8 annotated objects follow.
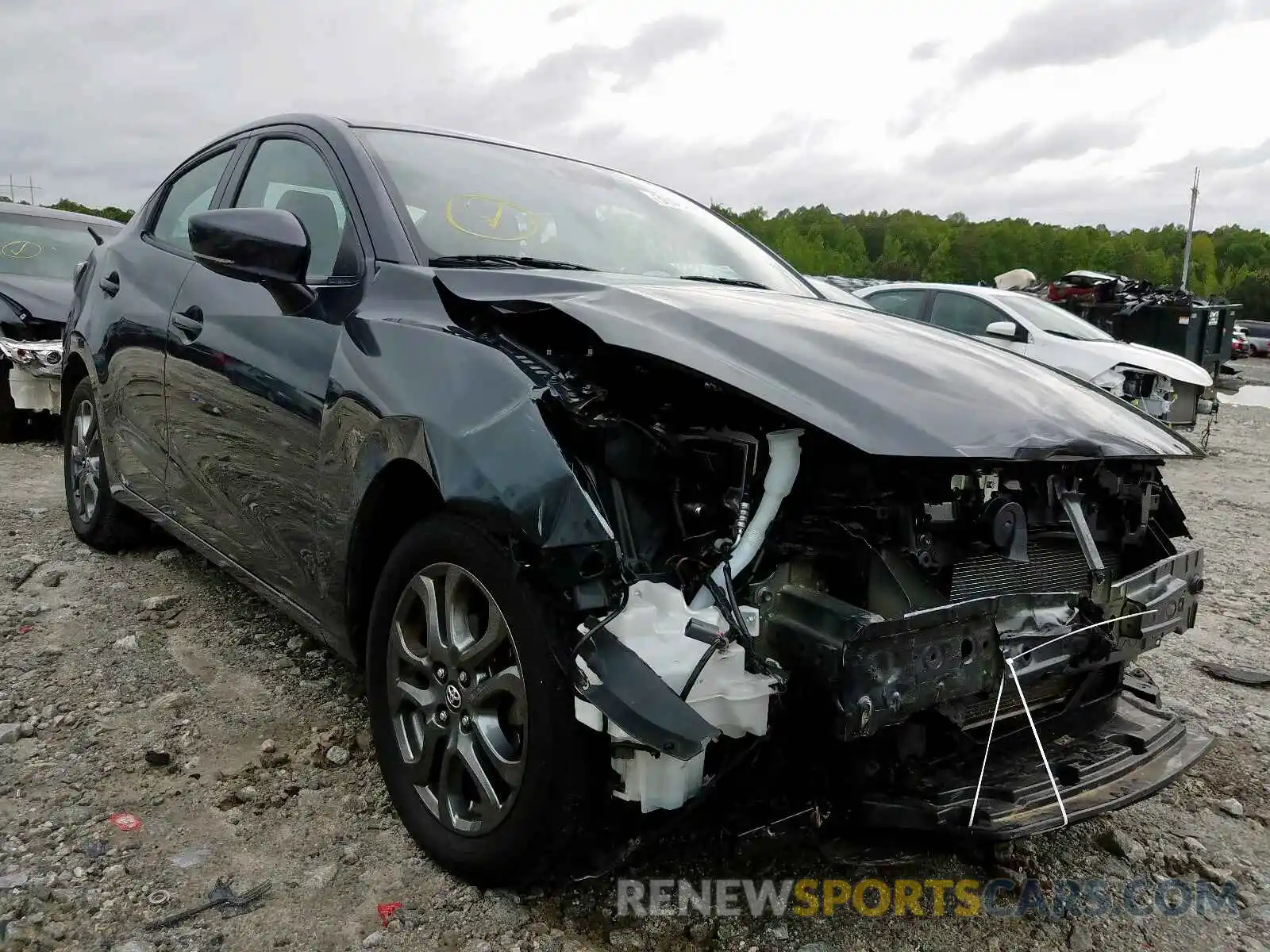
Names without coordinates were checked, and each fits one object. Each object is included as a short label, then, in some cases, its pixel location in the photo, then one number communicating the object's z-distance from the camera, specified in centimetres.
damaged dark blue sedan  172
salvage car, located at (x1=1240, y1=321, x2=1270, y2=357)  4287
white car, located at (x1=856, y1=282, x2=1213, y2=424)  807
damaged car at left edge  679
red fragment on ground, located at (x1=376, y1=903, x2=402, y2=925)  195
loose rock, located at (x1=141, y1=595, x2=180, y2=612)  362
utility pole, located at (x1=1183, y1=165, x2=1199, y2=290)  4719
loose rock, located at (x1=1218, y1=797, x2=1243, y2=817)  255
